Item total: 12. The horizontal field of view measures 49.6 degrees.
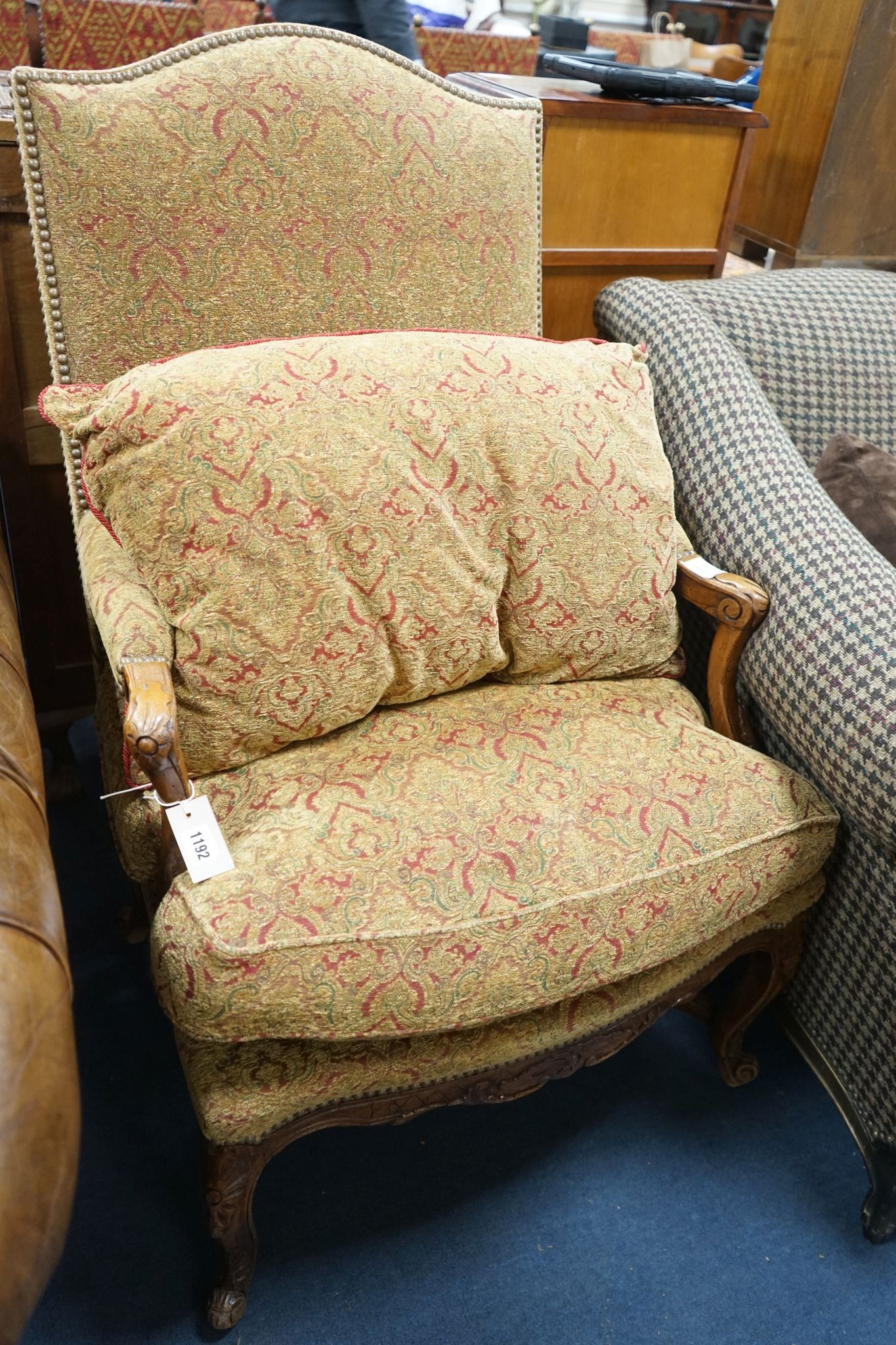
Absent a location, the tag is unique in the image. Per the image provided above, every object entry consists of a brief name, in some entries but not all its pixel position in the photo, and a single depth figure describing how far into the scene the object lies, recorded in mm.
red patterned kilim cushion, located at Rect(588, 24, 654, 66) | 4570
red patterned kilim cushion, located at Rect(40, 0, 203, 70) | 2129
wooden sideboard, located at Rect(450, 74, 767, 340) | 1507
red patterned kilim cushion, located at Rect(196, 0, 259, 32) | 3176
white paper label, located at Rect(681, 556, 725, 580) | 1127
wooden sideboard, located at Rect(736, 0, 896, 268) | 1910
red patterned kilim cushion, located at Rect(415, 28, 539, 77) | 2885
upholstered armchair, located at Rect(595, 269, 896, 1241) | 1008
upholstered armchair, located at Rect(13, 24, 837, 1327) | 839
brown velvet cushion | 1219
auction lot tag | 836
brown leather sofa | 540
